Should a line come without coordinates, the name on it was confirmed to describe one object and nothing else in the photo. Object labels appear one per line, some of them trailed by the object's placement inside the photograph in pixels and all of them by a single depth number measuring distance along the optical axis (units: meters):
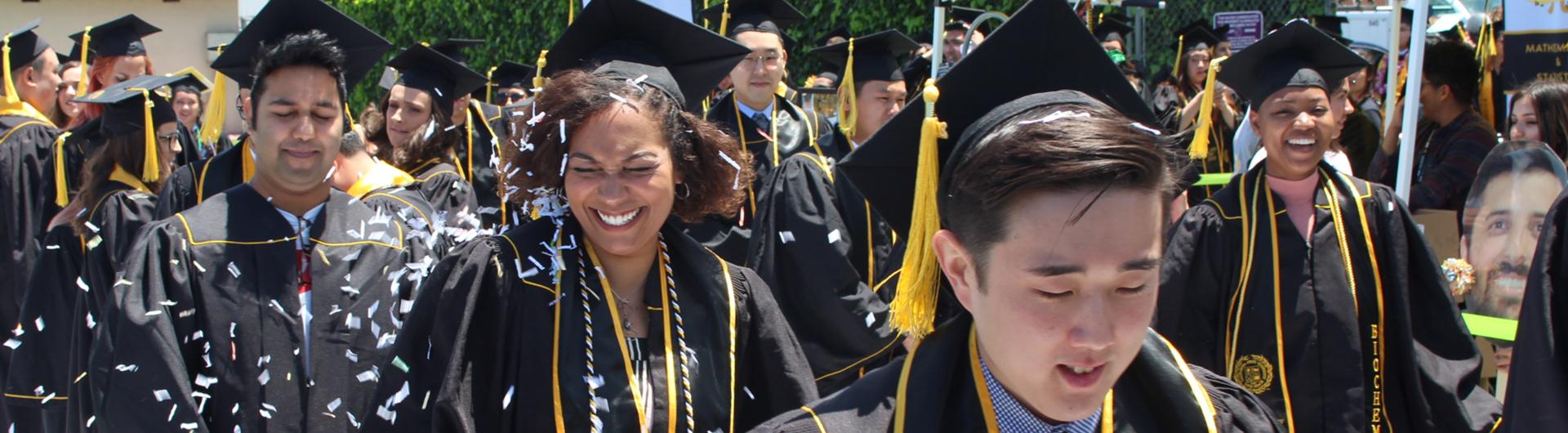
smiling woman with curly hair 2.79
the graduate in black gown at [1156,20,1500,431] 4.00
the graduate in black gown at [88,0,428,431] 3.36
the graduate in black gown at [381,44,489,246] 6.15
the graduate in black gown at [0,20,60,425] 6.82
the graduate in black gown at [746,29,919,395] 5.11
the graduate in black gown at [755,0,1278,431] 1.82
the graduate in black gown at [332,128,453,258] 4.24
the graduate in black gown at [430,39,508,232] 7.41
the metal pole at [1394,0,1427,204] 5.33
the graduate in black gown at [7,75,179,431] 5.18
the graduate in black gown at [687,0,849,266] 6.81
